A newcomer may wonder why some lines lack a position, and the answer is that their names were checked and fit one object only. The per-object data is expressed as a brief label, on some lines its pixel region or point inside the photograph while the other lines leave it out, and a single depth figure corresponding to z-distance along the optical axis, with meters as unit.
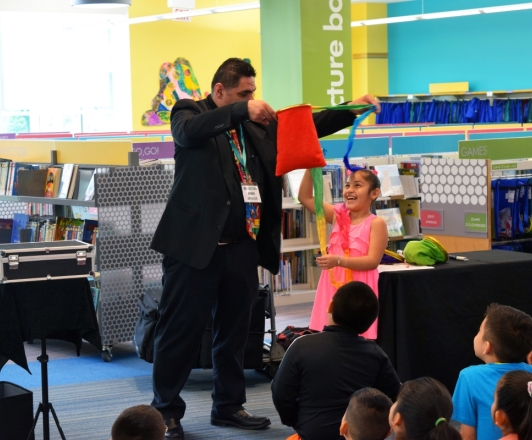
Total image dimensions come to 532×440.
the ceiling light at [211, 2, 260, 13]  26.98
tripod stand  5.97
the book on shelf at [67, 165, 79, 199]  11.12
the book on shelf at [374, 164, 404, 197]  13.95
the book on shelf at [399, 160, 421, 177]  14.31
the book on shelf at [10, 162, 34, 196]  12.29
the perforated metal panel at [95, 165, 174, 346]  10.02
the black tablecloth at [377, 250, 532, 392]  6.82
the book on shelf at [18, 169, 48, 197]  11.69
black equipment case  5.85
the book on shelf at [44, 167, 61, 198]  11.57
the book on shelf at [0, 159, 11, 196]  12.66
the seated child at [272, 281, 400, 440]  4.99
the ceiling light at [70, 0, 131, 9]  22.34
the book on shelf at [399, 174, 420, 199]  14.30
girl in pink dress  6.74
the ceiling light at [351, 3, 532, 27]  25.01
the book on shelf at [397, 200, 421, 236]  14.48
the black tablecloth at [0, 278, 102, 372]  6.07
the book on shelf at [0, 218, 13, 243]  12.80
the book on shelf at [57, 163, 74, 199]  11.17
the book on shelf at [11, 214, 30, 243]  12.55
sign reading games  11.20
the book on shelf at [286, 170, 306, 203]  13.21
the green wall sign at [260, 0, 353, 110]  13.88
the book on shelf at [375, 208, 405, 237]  14.10
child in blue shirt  4.85
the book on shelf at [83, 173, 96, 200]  10.57
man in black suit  6.38
